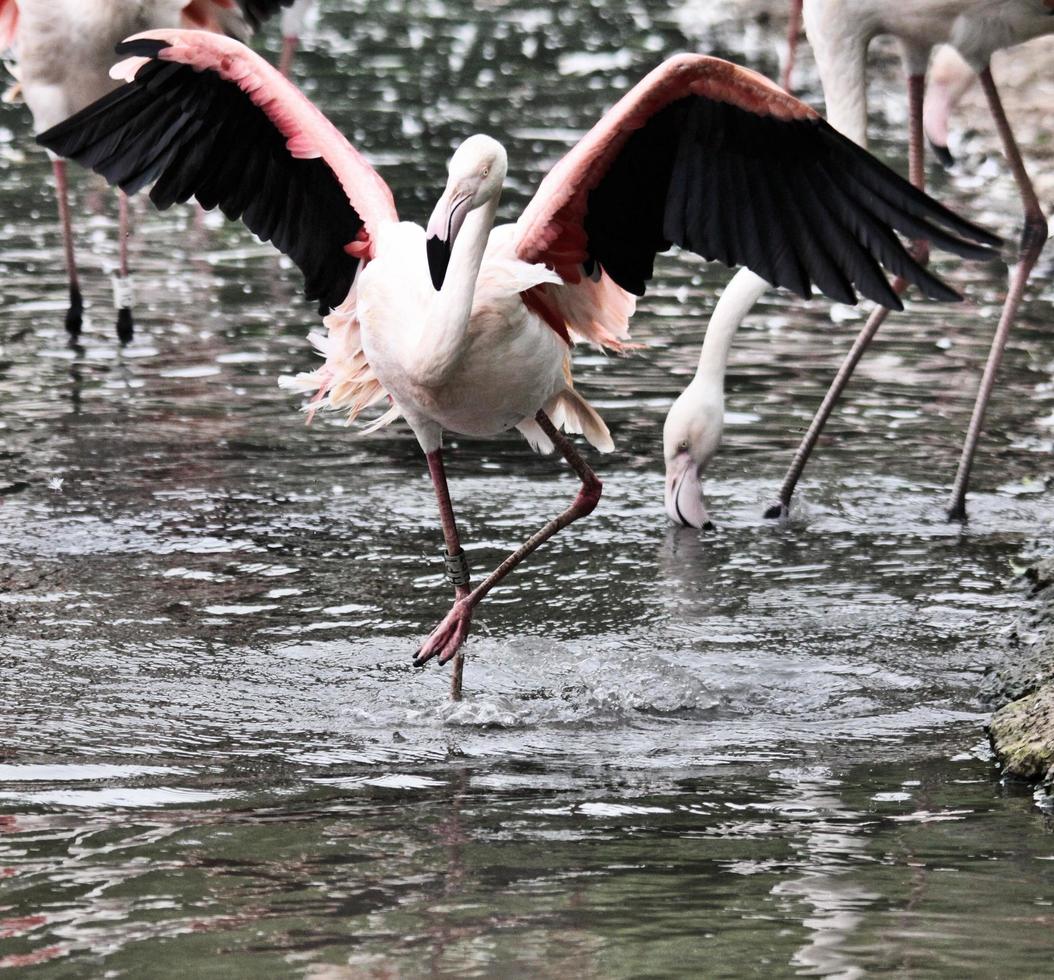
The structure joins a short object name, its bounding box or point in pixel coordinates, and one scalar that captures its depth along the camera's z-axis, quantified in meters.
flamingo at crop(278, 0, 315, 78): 25.50
